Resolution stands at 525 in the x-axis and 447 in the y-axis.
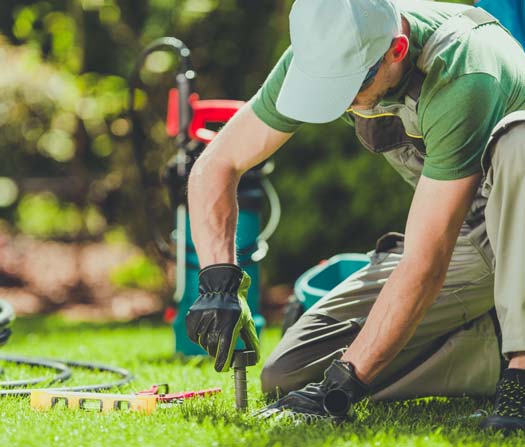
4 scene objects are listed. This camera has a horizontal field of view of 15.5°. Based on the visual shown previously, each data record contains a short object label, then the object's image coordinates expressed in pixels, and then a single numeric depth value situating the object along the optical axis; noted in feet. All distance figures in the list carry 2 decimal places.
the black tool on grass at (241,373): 18.24
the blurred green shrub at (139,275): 45.82
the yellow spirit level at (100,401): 18.34
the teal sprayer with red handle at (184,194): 28.36
